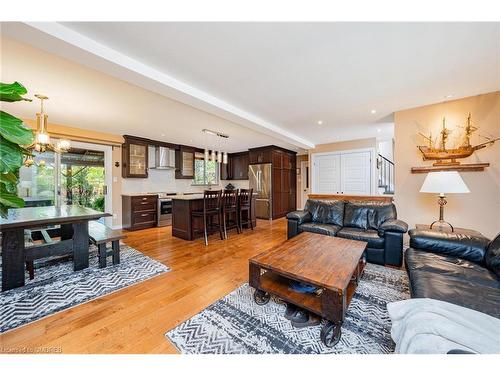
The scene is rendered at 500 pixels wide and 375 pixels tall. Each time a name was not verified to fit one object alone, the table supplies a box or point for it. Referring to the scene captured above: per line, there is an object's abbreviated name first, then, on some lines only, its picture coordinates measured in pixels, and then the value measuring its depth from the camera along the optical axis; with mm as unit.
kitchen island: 3847
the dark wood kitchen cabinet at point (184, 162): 6023
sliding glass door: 3873
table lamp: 2211
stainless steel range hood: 5527
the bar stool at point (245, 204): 4483
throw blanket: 799
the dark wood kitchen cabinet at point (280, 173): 6172
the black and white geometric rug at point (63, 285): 1697
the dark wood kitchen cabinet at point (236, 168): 7176
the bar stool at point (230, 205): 4009
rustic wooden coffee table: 1347
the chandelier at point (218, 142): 4016
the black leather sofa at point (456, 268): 1227
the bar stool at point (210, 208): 3686
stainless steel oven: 5145
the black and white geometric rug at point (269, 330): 1311
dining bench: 2521
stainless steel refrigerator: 6066
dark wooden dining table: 2020
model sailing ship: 2668
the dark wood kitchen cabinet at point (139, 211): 4703
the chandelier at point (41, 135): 2477
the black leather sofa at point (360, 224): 2594
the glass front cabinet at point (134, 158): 4876
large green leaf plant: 1008
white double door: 5195
